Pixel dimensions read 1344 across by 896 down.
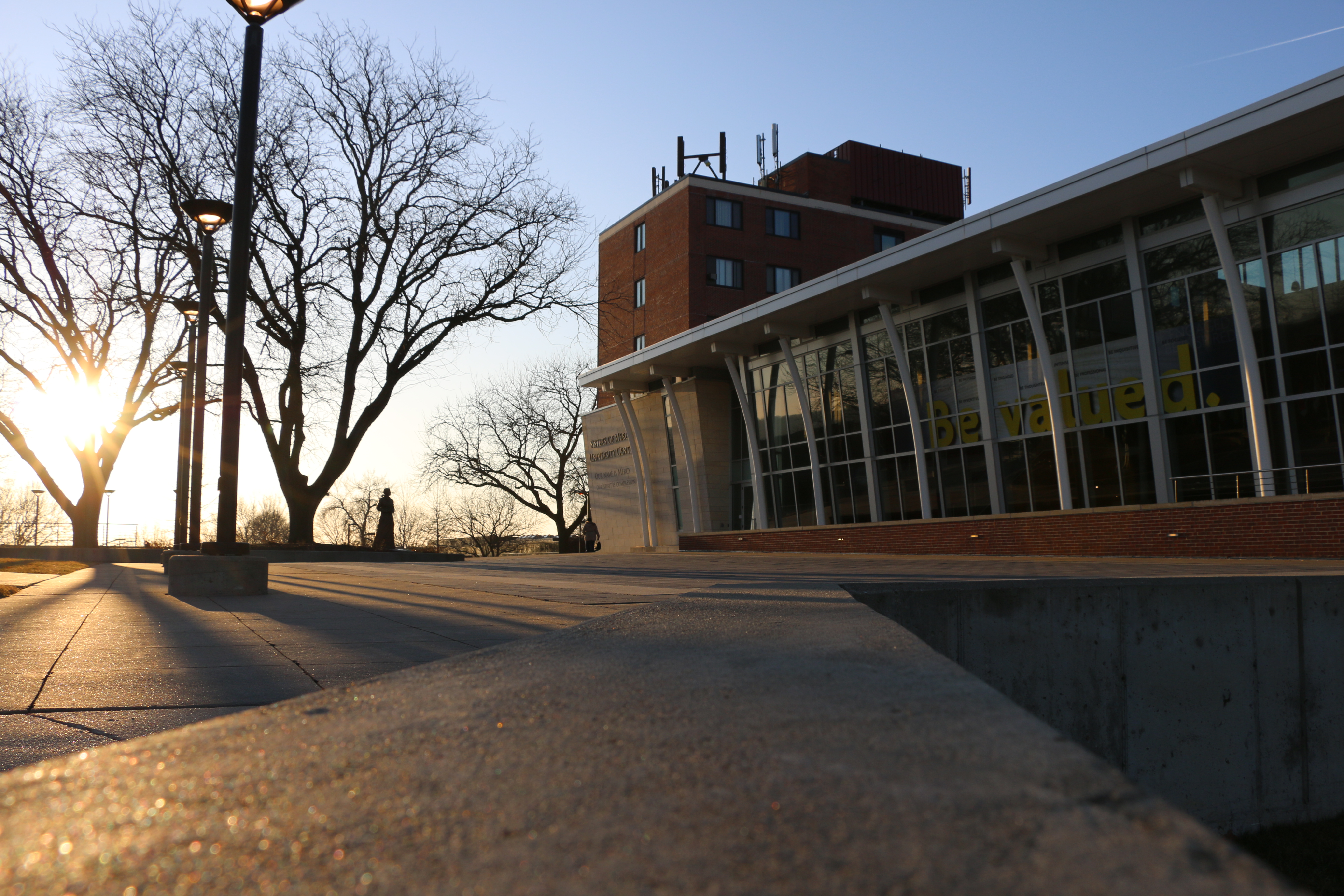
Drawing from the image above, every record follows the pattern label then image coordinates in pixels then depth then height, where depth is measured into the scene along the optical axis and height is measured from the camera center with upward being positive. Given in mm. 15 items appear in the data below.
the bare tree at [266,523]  73688 +2892
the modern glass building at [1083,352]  18062 +4295
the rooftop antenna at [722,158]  49125 +20360
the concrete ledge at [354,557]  26000 -188
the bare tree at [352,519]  70500 +2598
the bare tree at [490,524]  62500 +1400
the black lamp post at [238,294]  9812 +2863
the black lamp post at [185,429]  21547 +3547
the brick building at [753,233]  44875 +15501
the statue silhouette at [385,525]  31375 +820
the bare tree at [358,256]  25406 +8741
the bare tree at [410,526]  77688 +1951
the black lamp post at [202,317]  13547 +4040
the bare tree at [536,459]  52719 +4873
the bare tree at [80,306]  25016 +7506
